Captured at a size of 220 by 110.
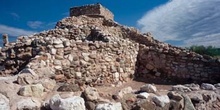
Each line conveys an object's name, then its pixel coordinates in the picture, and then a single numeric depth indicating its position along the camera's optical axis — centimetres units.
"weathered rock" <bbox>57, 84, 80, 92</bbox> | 251
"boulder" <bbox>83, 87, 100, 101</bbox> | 218
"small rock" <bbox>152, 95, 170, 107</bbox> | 237
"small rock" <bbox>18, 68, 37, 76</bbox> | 287
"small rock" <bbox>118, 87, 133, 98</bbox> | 242
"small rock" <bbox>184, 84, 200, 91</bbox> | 307
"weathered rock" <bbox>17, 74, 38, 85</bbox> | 249
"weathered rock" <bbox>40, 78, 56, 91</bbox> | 253
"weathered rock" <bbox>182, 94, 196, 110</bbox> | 255
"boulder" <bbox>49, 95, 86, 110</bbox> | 191
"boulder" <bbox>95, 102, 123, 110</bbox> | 200
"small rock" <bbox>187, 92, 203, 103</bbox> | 273
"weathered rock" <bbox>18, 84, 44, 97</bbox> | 222
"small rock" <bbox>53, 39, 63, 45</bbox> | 349
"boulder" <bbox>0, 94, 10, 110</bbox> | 189
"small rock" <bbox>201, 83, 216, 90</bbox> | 327
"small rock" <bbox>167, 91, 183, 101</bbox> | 253
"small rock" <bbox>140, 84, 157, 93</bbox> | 267
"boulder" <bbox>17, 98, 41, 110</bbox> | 200
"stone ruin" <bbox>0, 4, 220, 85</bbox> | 346
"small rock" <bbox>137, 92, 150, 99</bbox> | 240
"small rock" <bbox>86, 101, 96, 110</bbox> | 210
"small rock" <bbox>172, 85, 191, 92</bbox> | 290
